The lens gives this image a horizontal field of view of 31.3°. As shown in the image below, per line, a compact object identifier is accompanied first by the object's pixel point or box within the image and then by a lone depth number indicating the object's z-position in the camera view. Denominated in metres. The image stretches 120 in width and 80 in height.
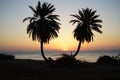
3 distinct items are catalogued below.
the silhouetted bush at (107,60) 37.98
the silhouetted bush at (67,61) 32.31
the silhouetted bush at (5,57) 45.21
